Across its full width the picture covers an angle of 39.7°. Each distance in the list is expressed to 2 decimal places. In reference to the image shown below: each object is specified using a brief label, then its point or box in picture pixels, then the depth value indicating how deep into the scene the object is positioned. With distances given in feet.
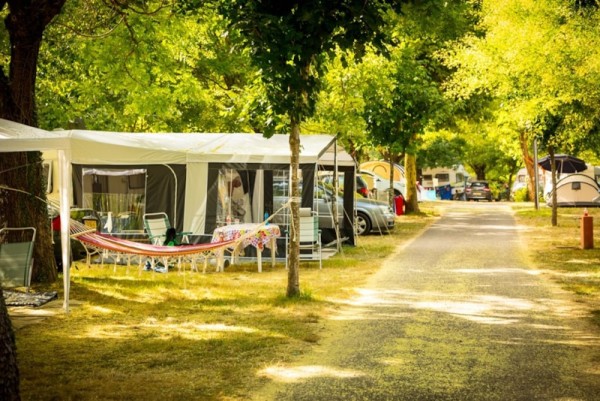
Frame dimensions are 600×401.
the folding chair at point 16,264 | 35.22
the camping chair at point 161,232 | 48.88
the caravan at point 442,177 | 215.31
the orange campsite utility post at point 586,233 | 55.67
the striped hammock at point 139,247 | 41.55
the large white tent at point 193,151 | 49.32
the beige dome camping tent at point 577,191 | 115.44
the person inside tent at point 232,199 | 53.78
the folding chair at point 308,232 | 49.73
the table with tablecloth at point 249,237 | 47.11
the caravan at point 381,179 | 109.09
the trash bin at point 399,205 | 100.61
